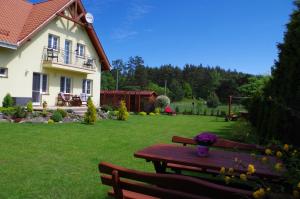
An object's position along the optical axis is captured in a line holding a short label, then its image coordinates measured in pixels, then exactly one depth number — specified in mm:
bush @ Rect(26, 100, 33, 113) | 11691
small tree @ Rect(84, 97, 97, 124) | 11323
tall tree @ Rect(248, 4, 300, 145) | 5319
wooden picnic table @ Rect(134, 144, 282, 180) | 2790
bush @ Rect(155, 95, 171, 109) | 22975
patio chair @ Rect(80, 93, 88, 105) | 16753
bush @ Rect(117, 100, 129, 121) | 13776
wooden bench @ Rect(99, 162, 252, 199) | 1904
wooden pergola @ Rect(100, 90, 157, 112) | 21429
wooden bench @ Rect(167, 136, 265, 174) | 3747
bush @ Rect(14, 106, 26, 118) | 10934
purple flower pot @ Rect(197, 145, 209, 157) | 3272
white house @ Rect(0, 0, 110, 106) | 12999
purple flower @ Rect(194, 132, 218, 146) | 3214
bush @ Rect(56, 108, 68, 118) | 12101
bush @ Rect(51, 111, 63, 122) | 11367
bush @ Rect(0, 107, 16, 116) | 10940
